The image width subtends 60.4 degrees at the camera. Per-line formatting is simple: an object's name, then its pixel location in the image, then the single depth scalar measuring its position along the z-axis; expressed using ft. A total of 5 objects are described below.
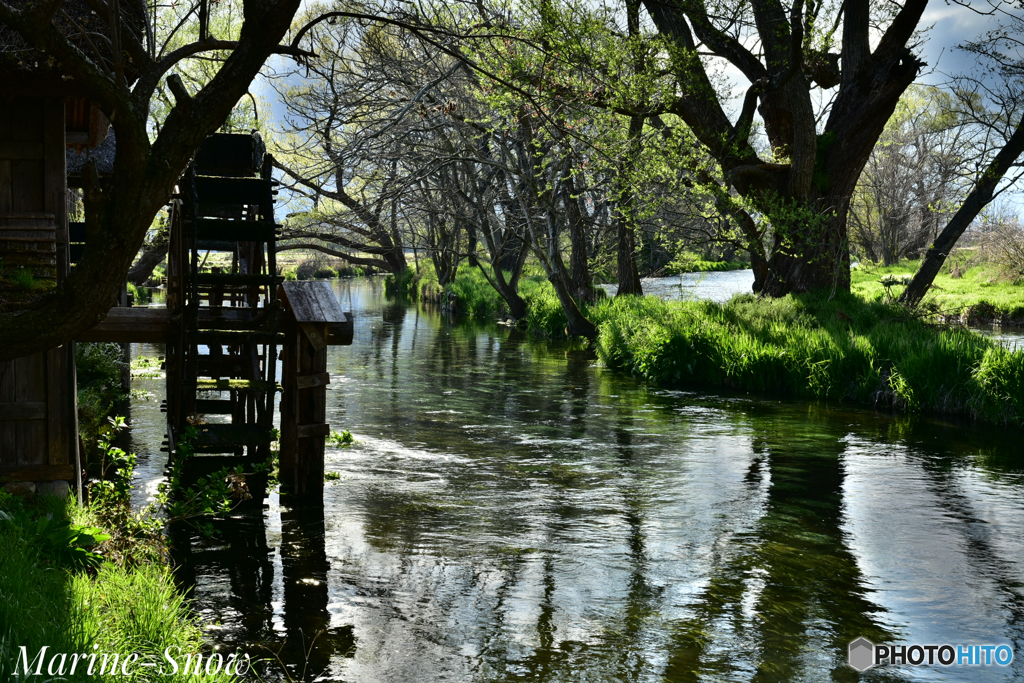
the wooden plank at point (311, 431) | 26.09
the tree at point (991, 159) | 58.85
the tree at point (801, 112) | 53.06
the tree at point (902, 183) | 127.44
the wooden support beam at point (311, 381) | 25.80
